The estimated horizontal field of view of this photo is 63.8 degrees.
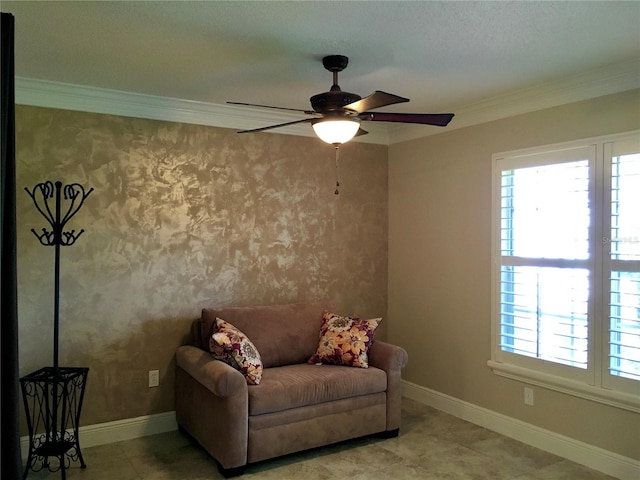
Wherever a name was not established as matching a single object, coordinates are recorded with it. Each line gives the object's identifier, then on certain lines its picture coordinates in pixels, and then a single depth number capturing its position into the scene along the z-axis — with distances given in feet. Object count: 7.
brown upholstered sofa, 10.74
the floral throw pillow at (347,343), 12.87
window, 10.64
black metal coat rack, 10.62
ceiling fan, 9.18
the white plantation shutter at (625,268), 10.45
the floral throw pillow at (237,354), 11.34
